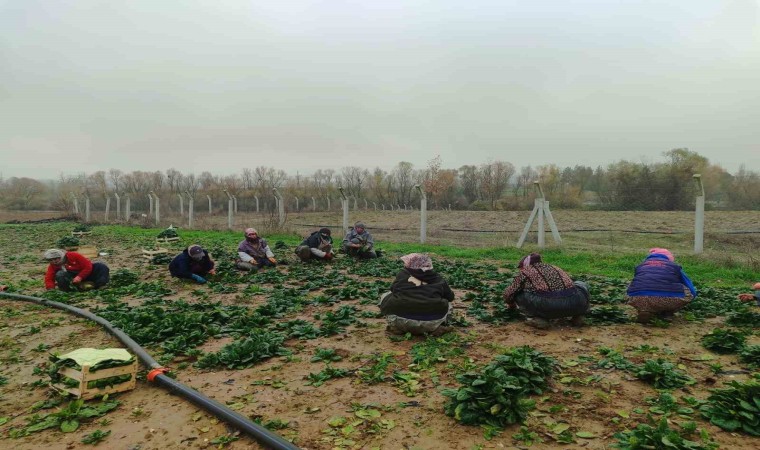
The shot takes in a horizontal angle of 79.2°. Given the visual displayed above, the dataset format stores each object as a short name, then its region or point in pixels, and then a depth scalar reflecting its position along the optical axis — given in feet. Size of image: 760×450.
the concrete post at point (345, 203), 66.74
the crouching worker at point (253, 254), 39.47
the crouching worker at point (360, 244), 45.98
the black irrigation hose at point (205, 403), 11.40
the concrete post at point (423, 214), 58.34
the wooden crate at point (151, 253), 46.68
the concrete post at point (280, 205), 76.00
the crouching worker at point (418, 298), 19.75
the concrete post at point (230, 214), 84.07
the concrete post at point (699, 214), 40.27
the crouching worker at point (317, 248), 43.32
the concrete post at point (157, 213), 102.45
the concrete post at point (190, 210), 95.23
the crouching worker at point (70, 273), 32.86
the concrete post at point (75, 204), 133.69
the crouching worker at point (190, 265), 35.19
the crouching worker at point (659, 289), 21.18
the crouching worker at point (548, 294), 20.71
